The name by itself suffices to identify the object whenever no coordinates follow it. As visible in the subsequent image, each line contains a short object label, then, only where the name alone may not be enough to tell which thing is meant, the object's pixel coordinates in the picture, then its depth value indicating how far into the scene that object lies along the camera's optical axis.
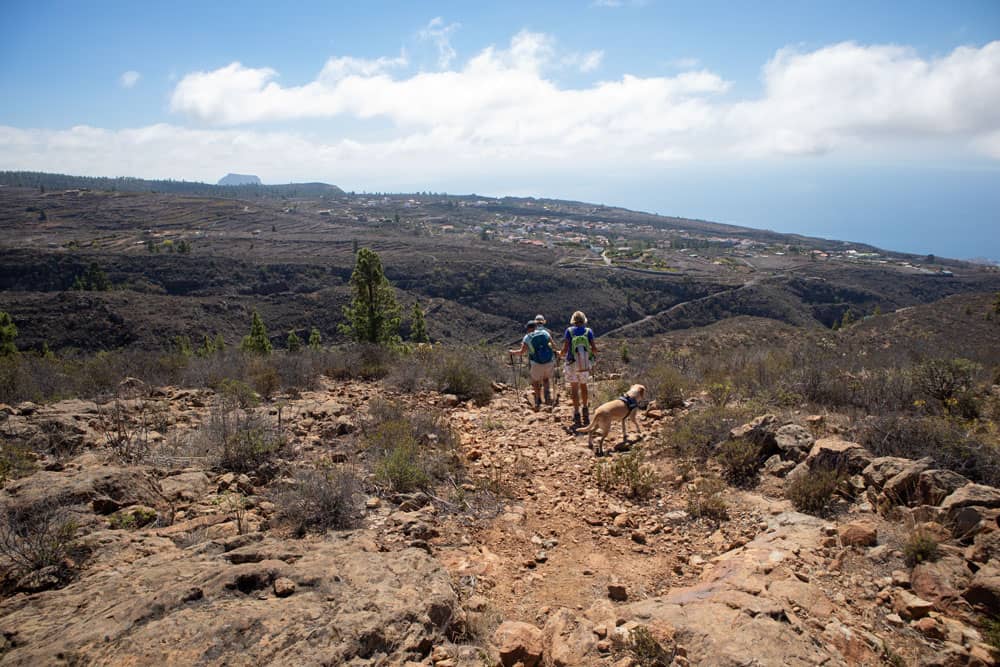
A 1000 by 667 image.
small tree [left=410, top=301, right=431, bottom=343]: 35.56
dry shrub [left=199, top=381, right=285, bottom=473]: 5.07
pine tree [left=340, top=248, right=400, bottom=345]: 19.95
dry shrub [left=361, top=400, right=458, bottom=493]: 4.79
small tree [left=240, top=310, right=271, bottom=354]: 28.04
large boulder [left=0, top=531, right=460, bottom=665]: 2.29
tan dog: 6.55
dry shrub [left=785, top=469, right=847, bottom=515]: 4.30
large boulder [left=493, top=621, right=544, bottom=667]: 2.67
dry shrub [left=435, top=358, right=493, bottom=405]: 8.87
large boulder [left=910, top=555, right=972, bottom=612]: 2.94
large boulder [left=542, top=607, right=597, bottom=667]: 2.72
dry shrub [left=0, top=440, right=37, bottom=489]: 4.18
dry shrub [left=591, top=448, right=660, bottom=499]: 5.21
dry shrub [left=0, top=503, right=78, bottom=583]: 2.92
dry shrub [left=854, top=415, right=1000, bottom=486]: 4.23
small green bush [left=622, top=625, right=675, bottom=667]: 2.54
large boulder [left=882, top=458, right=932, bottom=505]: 3.94
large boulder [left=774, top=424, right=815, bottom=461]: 5.04
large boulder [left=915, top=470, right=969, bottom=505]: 3.72
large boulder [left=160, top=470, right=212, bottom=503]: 4.31
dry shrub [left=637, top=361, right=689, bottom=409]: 7.75
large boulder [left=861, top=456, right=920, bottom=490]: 4.15
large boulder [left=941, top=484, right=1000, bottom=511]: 3.42
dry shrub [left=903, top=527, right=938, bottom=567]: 3.24
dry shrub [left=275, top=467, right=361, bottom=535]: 3.89
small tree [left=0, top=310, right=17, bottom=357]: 22.62
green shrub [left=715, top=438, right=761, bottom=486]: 5.18
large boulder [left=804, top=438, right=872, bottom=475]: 4.52
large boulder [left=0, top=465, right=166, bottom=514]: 3.62
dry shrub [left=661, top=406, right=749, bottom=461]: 5.82
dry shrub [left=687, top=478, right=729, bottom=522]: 4.58
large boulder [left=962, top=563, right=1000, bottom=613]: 2.83
